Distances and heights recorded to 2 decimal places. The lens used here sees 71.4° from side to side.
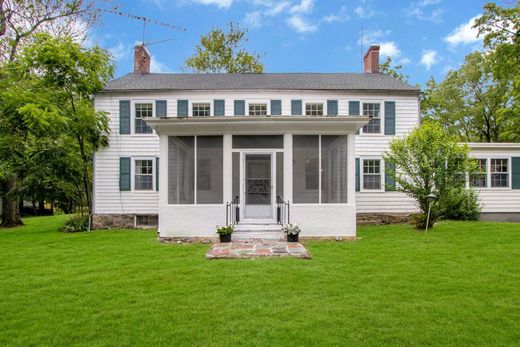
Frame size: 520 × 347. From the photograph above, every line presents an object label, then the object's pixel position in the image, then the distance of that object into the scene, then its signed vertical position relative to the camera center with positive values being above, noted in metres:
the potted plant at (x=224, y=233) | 8.81 -1.22
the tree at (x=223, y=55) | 23.86 +8.52
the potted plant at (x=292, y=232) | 8.75 -1.19
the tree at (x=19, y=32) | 13.81 +6.88
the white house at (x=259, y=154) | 9.45 +0.87
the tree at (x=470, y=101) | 24.67 +5.79
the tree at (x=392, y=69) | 23.58 +7.43
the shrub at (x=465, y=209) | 13.33 -0.98
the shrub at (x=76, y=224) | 13.26 -1.51
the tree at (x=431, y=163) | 10.63 +0.58
